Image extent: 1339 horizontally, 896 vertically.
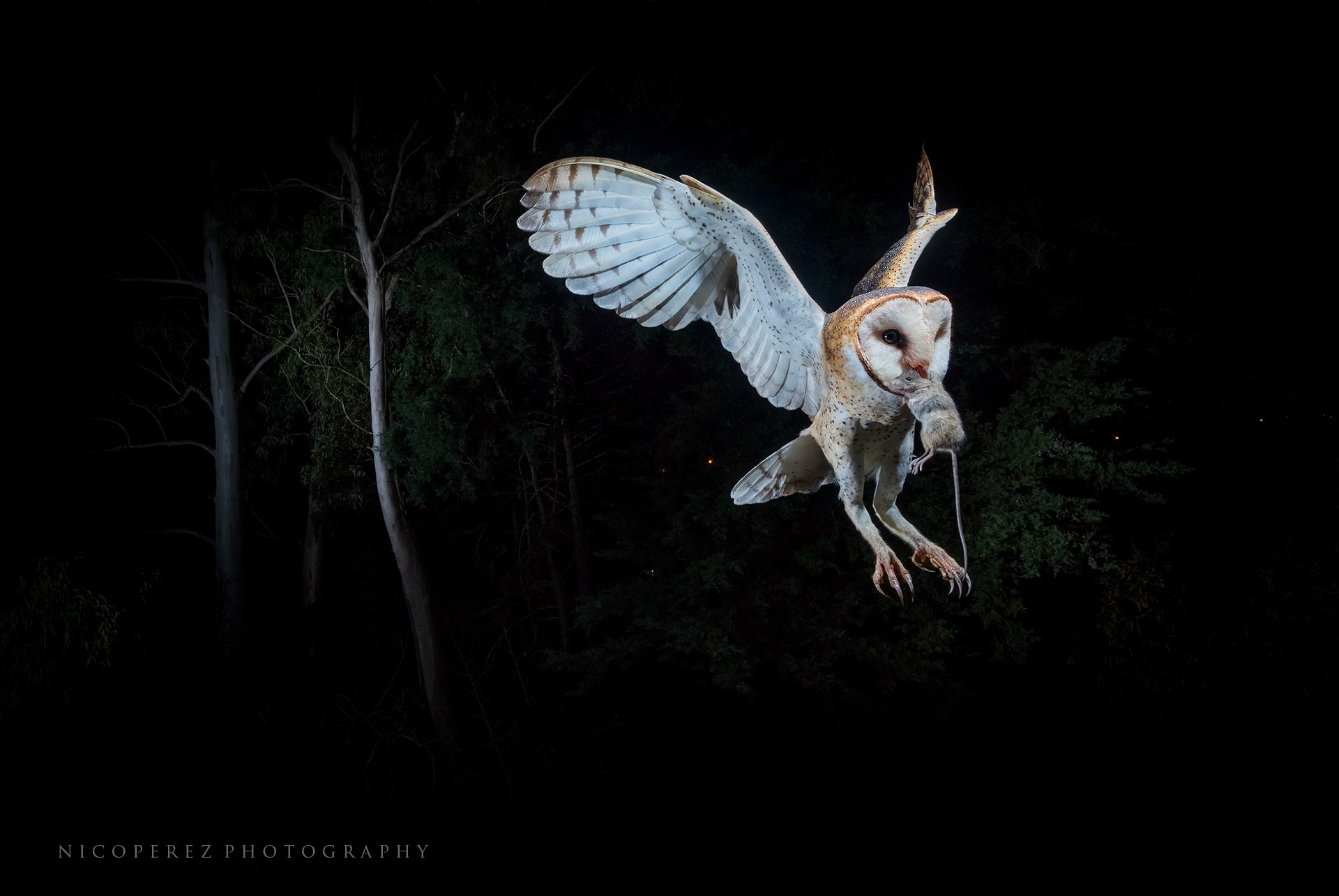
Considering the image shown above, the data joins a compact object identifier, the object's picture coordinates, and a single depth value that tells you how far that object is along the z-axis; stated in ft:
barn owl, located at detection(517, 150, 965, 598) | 6.36
